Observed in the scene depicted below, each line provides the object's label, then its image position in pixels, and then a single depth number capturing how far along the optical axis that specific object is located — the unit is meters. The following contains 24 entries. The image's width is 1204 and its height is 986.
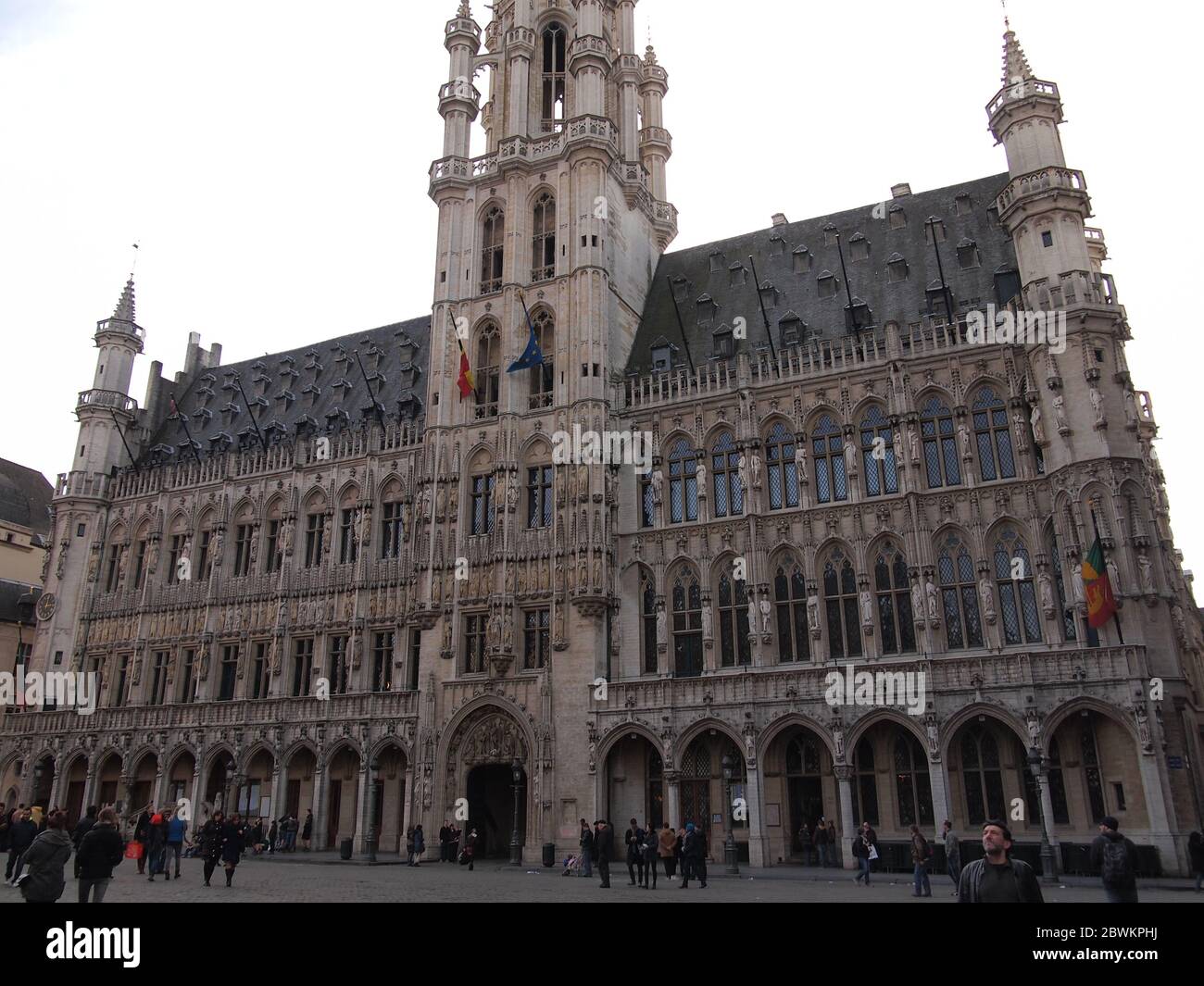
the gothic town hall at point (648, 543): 31.09
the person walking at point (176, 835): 24.70
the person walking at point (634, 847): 24.69
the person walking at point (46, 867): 11.78
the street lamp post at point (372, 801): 38.50
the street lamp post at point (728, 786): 33.41
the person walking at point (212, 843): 22.58
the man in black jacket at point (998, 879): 7.56
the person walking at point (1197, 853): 22.72
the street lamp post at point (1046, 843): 25.84
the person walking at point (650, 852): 23.97
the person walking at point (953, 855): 22.17
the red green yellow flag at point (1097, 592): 29.27
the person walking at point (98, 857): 14.11
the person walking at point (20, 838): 21.16
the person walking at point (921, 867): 22.31
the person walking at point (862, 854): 26.11
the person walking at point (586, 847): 28.14
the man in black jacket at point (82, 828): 23.56
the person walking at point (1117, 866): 12.52
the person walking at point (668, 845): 26.19
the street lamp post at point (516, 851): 33.28
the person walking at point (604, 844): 24.39
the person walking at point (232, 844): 22.66
